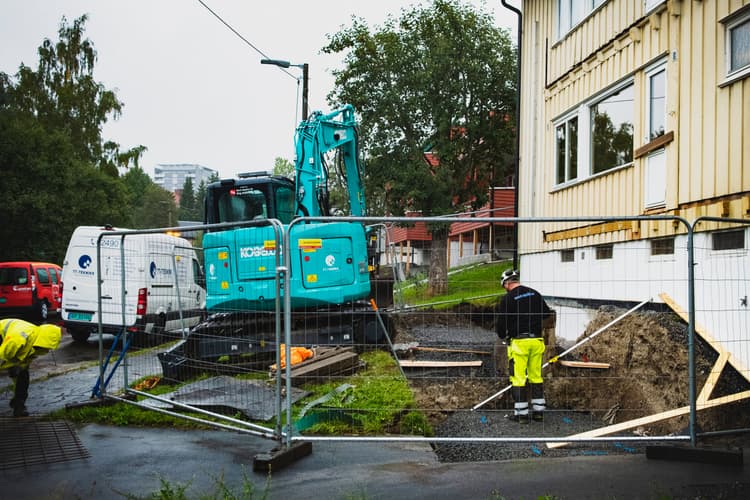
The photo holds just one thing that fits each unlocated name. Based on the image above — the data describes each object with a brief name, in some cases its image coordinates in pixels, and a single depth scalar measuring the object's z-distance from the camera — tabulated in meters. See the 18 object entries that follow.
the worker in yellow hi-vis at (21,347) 7.09
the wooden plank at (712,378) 5.98
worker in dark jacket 6.84
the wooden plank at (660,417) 5.82
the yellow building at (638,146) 6.95
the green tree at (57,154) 29.44
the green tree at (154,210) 91.53
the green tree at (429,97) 21.23
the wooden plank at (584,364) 7.90
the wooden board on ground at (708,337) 6.22
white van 8.11
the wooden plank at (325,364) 7.74
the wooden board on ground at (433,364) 7.92
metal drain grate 5.31
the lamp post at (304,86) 19.23
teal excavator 7.98
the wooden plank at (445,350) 8.24
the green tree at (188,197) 130.12
